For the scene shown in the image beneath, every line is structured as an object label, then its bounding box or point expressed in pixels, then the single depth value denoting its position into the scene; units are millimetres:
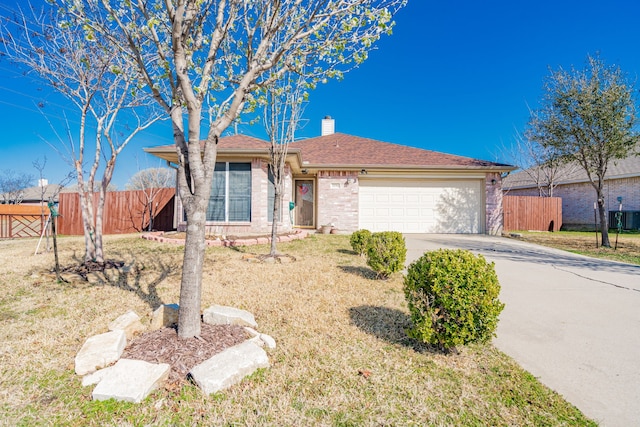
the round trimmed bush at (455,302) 2322
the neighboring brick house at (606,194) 14625
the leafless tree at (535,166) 18453
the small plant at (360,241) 6398
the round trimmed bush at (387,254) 4734
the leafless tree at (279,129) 6145
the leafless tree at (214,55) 2381
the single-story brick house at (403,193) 11805
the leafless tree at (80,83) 4891
